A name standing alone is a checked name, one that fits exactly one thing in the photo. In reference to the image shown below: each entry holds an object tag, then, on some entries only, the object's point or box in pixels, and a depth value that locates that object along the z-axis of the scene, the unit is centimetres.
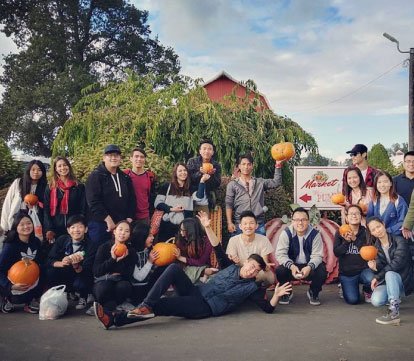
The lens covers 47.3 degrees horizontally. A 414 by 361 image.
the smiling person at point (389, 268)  541
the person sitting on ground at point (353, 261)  611
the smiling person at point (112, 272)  546
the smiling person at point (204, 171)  679
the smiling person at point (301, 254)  607
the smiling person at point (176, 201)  655
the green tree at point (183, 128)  1027
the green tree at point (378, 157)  2281
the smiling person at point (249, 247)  595
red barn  3422
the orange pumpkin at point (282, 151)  708
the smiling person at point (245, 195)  683
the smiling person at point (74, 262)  583
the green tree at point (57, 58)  2716
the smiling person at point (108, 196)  596
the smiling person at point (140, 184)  645
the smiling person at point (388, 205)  623
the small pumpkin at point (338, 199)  690
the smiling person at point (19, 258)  567
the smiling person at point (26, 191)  631
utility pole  1720
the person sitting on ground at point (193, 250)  599
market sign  826
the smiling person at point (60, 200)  623
